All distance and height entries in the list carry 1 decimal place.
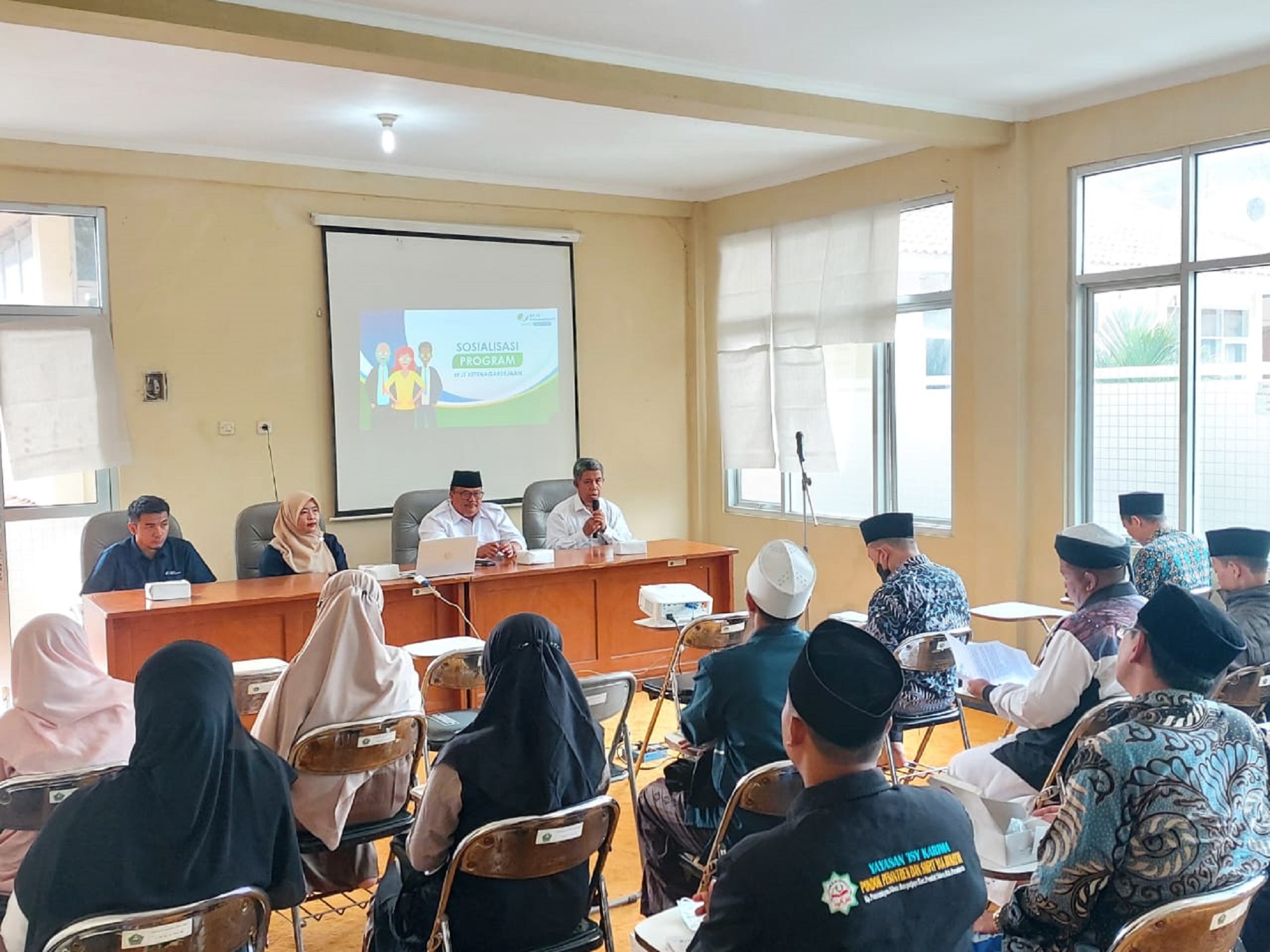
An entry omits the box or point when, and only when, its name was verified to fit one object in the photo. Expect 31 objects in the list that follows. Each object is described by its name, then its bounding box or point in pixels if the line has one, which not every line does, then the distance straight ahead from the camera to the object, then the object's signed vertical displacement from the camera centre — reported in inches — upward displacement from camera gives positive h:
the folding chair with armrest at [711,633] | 156.3 -33.8
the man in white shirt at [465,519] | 230.1 -23.5
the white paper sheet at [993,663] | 144.9 -38.0
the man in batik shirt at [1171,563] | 157.5 -25.2
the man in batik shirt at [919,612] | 146.2 -29.2
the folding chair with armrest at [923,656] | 140.3 -33.7
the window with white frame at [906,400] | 244.1 -0.3
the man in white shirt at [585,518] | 238.8 -24.9
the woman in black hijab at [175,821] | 71.7 -28.6
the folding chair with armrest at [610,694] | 122.7 -33.3
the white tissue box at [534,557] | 212.2 -29.6
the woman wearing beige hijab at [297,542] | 205.5 -24.7
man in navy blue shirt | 194.2 -25.3
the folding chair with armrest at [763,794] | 93.4 -34.5
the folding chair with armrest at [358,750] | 105.5 -33.8
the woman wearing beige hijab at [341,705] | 108.7 -30.0
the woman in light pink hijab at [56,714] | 100.3 -28.3
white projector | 177.2 -32.9
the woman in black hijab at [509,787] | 88.4 -31.2
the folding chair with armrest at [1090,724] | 99.1 -30.8
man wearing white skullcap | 104.1 -30.8
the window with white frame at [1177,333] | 189.5 +11.1
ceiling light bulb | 212.3 +57.3
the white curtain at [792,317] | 252.7 +21.1
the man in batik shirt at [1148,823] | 67.2 -27.2
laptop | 197.0 -27.0
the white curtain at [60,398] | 222.7 +4.6
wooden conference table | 171.5 -35.0
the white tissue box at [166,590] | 175.0 -28.2
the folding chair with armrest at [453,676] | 135.3 -34.0
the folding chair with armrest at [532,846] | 84.6 -35.1
